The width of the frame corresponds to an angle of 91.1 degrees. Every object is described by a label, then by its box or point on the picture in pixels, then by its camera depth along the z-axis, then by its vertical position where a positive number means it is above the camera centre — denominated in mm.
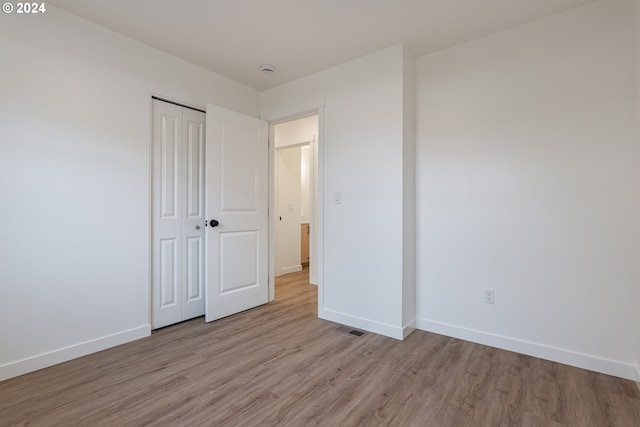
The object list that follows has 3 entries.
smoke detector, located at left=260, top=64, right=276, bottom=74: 2963 +1412
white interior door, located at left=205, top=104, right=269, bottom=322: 2973 +38
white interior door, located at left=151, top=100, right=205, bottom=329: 2746 +14
